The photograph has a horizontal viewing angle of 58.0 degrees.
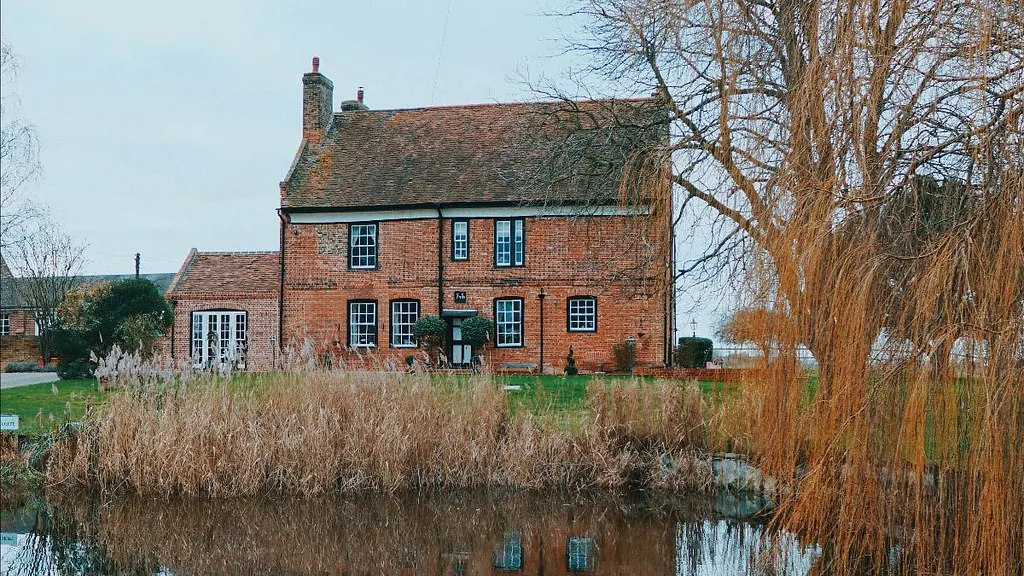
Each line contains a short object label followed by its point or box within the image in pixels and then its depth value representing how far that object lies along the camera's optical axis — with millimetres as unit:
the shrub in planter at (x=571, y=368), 22750
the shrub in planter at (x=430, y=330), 23453
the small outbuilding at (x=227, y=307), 28094
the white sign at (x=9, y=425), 11156
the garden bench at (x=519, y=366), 23648
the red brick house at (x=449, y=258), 23547
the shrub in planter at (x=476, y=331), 23422
